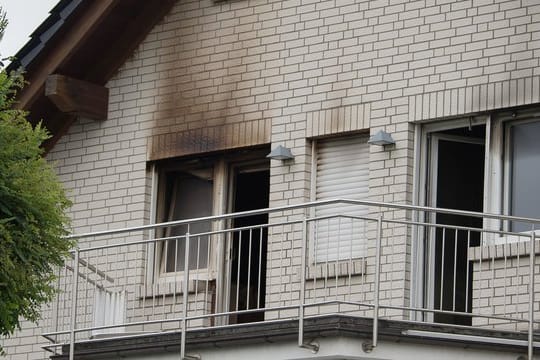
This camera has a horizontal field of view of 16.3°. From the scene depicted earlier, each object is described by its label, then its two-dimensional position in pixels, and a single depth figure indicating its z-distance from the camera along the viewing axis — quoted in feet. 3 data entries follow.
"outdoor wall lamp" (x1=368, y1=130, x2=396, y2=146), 62.90
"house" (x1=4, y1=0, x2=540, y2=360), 58.44
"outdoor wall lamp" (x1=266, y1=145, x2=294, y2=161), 65.98
